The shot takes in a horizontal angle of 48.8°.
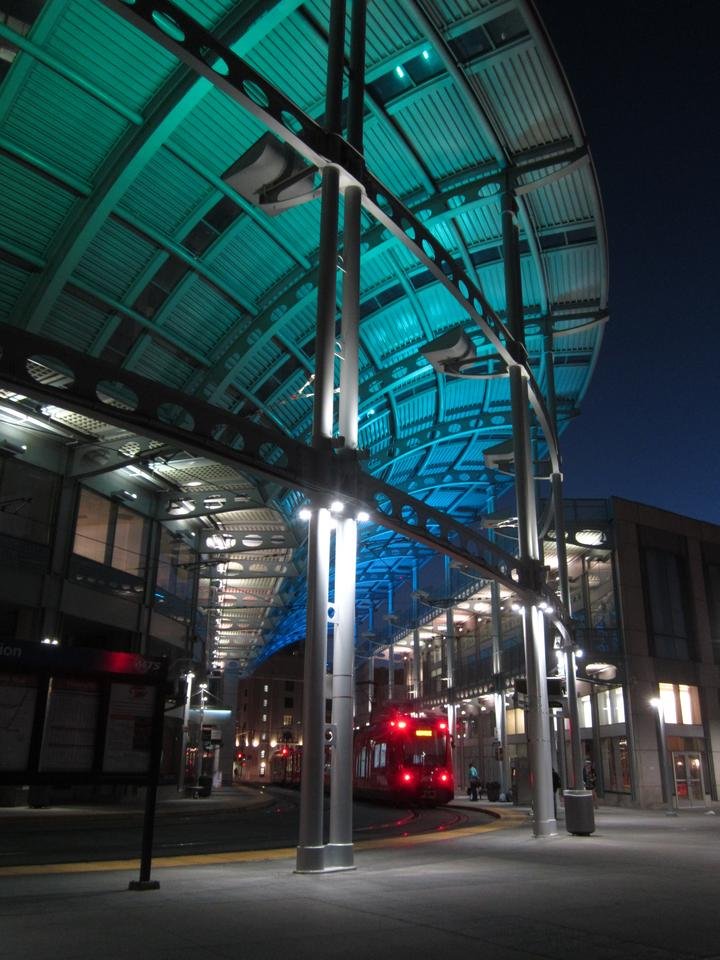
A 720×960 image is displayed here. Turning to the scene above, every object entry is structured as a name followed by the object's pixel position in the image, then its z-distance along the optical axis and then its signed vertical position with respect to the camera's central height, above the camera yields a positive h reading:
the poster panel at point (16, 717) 7.16 +0.25
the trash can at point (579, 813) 15.41 -1.06
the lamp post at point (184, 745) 29.94 +0.16
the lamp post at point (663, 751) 28.51 +0.18
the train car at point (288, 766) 60.64 -1.40
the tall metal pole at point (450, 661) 45.25 +5.21
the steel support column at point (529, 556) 15.47 +4.00
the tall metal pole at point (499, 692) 36.03 +2.92
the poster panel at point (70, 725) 7.41 +0.20
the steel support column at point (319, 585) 9.07 +1.91
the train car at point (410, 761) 30.05 -0.30
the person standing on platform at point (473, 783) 36.00 -1.27
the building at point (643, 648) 30.94 +4.19
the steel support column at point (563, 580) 20.22 +5.05
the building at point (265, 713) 101.12 +4.77
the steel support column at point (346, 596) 9.38 +1.86
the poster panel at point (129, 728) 7.79 +0.19
